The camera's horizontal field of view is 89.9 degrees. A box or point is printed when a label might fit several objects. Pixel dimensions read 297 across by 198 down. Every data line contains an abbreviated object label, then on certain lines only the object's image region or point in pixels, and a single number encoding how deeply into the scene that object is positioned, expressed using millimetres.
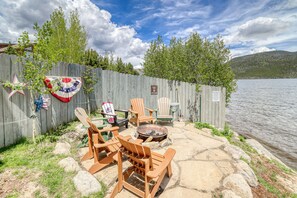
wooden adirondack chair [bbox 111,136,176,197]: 1783
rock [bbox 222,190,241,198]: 1968
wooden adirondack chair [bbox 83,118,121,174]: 2521
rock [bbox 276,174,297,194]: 3100
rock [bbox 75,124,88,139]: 4004
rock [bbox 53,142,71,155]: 3033
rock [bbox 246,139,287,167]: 5236
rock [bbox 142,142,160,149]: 3511
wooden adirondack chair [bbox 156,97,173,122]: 5930
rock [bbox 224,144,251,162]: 3275
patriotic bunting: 3846
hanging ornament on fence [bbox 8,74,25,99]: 2925
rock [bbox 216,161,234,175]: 2645
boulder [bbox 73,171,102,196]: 2047
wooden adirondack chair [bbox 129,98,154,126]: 5088
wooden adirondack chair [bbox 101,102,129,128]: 4230
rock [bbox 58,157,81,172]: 2470
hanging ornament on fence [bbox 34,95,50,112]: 3459
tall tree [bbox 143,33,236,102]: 6594
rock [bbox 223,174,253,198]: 2105
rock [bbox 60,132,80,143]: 3686
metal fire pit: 3691
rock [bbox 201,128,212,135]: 5299
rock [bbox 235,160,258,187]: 2539
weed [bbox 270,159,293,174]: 4125
